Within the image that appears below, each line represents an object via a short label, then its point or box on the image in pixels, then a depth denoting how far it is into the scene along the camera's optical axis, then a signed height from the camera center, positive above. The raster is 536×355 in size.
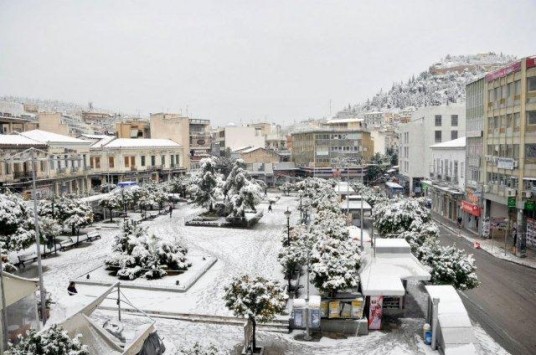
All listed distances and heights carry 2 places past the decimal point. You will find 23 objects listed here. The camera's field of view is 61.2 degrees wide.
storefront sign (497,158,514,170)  31.48 -1.36
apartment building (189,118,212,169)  74.94 +1.18
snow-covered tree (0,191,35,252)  21.95 -3.83
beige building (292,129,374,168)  71.56 +0.00
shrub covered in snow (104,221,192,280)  22.55 -5.52
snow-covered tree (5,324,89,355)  9.84 -4.28
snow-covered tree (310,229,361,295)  16.88 -4.59
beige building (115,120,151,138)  67.88 +3.03
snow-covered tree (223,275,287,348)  14.67 -4.97
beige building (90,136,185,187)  54.50 -1.40
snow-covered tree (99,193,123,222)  37.22 -4.36
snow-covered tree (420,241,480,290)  18.33 -5.12
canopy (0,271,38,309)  12.77 -3.98
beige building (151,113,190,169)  67.88 +2.78
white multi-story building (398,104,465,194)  58.66 +1.52
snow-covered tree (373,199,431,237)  25.94 -4.11
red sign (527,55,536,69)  29.52 +5.37
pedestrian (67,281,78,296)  20.06 -6.20
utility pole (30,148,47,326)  14.00 -4.10
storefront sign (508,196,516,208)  30.64 -3.92
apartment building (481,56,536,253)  29.94 -0.30
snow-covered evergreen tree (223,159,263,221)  36.03 -3.69
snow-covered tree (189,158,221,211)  39.34 -3.50
